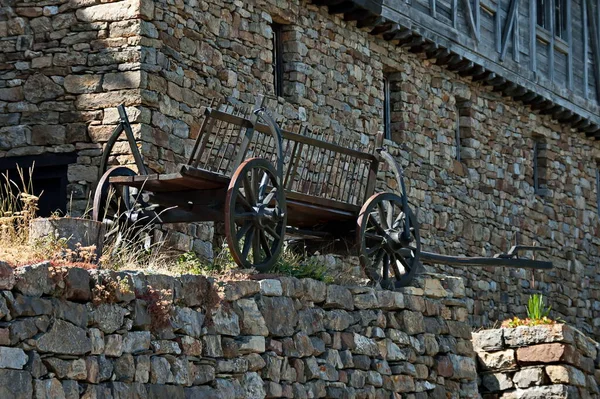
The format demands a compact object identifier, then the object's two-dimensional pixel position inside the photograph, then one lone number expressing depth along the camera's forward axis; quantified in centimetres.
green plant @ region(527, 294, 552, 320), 1448
